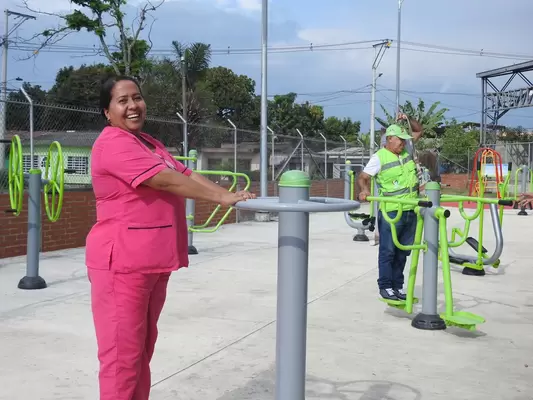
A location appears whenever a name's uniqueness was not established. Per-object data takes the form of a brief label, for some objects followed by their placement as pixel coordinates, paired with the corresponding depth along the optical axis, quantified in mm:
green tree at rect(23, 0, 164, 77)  23172
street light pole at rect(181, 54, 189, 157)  31241
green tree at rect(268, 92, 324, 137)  56844
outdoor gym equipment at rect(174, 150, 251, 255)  8352
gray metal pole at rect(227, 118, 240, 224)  13414
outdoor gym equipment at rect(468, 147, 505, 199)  8307
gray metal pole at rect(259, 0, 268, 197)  13297
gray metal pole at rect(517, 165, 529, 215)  17170
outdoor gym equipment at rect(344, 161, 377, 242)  10352
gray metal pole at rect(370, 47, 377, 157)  26950
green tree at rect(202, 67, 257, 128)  51188
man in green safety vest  5457
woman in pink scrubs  2357
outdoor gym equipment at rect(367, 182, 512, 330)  4648
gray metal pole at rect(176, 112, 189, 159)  11312
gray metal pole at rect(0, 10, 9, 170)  8078
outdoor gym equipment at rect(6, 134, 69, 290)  6094
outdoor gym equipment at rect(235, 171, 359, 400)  2145
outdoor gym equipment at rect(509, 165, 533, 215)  17156
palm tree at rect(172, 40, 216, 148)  32750
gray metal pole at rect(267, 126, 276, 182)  15980
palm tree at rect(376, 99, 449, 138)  39712
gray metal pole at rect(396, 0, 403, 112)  27562
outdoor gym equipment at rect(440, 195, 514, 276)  6910
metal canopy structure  36156
